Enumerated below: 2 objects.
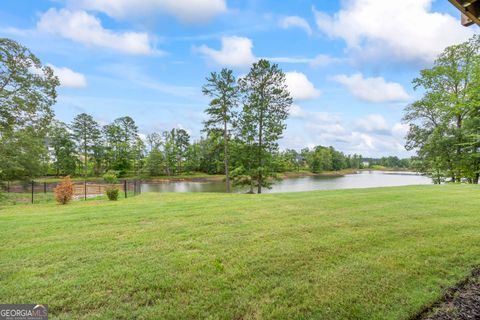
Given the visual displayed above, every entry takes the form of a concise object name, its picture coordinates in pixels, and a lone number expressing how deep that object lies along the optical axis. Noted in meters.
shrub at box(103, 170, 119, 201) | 11.73
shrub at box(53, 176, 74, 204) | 10.68
